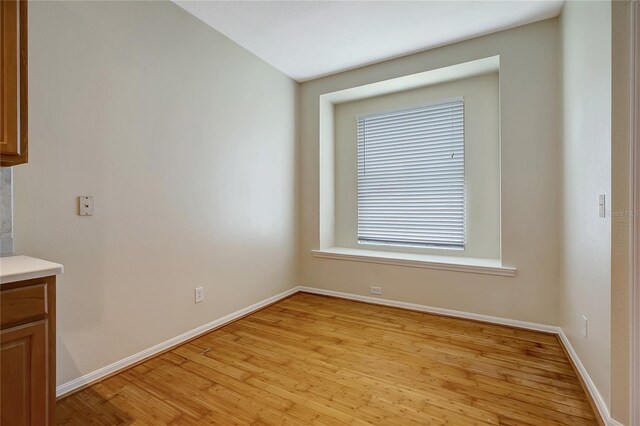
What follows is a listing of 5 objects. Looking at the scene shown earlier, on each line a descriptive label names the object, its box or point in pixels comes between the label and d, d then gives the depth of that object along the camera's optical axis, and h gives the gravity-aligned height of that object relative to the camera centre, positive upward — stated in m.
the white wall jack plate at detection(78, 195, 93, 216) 1.84 +0.05
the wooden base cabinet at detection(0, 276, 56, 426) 1.13 -0.56
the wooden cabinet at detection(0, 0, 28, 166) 1.29 +0.60
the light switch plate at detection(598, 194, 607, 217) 1.56 +0.03
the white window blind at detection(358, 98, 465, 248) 3.37 +0.43
